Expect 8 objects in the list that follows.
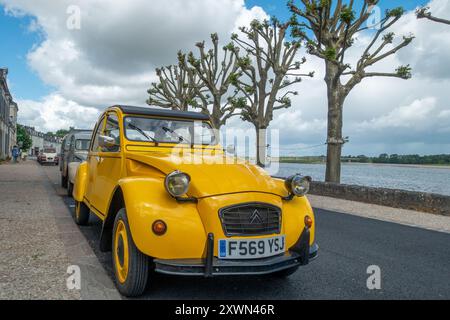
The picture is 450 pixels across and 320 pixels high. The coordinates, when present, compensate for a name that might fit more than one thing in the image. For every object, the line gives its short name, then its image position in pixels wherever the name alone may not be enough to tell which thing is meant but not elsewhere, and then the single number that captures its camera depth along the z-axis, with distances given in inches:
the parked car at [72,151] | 396.1
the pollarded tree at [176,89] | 1135.2
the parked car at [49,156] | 1439.3
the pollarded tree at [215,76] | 943.7
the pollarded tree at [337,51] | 531.2
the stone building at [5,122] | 1616.9
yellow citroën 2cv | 120.8
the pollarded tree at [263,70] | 763.4
